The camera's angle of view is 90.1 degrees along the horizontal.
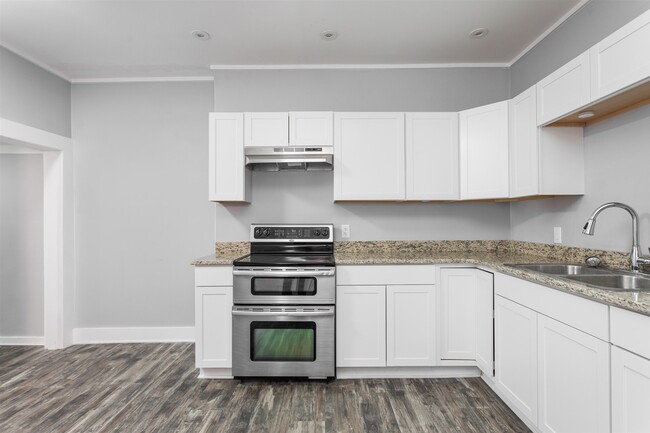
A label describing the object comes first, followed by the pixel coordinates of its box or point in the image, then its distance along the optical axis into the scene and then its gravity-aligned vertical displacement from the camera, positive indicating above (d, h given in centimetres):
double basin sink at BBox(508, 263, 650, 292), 169 -34
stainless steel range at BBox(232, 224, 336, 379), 246 -77
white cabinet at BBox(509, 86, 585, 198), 225 +39
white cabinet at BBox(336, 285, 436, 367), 254 -84
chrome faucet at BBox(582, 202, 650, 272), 175 -9
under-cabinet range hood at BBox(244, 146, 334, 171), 267 +52
